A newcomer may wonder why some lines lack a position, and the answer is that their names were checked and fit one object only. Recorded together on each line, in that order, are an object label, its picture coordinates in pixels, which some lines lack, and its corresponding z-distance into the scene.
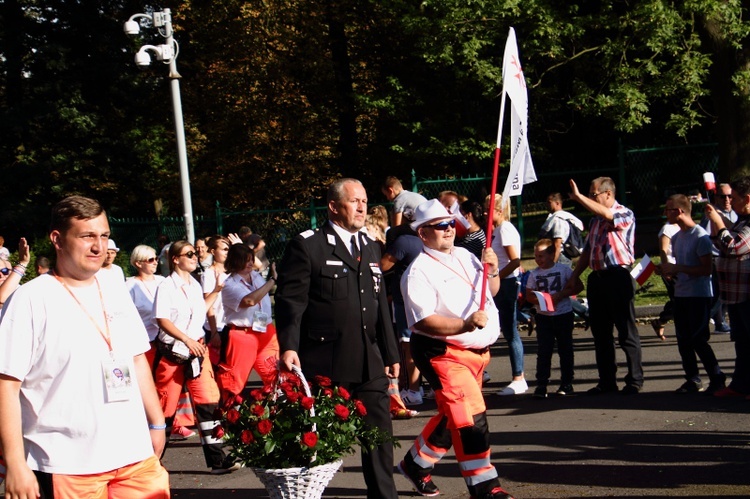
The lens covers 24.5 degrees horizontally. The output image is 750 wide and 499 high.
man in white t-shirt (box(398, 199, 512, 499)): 10.50
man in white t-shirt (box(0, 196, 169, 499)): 6.82
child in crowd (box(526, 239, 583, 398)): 16.62
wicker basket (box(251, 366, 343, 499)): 8.82
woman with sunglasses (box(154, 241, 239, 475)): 13.41
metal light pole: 28.77
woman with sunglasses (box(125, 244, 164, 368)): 13.97
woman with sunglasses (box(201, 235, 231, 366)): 15.31
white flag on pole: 11.67
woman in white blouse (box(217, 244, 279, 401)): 14.45
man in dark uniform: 10.43
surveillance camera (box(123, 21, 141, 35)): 29.16
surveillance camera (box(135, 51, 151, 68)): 29.41
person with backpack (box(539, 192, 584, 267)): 23.11
